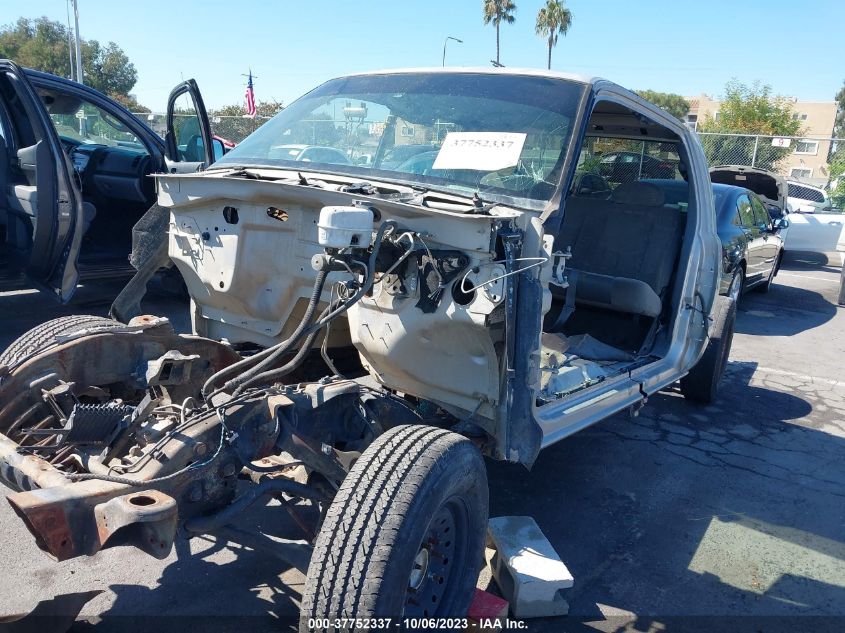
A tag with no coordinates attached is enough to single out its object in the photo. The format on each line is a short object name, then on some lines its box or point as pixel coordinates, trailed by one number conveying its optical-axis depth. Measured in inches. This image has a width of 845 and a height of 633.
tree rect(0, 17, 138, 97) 2031.6
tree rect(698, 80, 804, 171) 1162.0
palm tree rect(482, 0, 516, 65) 1822.1
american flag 893.2
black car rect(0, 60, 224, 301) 210.5
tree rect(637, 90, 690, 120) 2197.6
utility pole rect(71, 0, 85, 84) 1121.4
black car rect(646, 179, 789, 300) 321.1
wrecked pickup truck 87.6
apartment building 1675.6
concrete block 112.9
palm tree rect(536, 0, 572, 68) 1685.5
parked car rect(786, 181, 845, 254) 496.4
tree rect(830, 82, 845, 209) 689.6
